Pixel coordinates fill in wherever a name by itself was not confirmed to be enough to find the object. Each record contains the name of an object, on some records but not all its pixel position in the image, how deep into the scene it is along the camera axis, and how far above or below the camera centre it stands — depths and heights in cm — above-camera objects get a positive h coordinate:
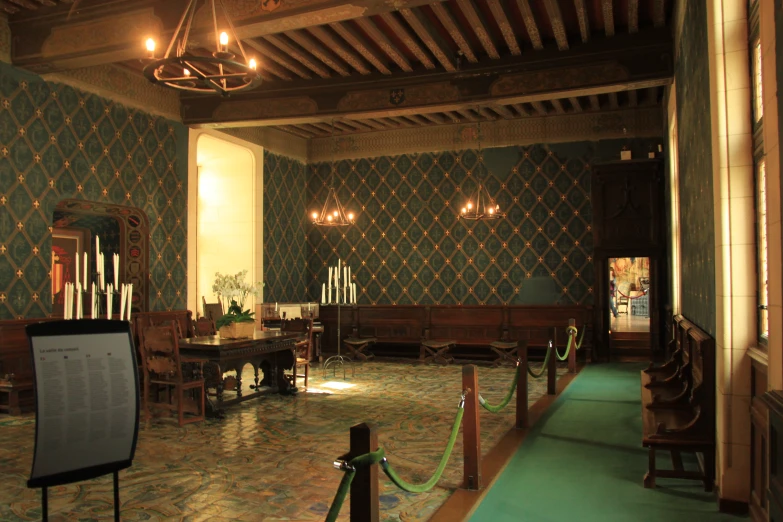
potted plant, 777 -41
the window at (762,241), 394 +25
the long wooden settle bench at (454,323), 1212 -84
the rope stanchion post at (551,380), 838 -133
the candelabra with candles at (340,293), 1246 -23
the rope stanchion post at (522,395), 641 -117
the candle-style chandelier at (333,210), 1311 +167
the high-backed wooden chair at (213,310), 1134 -49
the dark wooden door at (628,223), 1133 +107
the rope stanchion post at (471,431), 460 -112
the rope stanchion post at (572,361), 1033 -132
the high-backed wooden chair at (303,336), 881 -77
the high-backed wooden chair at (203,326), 892 -62
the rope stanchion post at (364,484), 275 -89
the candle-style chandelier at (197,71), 486 +181
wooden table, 716 -94
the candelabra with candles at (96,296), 491 -10
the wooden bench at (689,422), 445 -108
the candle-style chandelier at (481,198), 1283 +174
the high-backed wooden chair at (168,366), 673 -89
